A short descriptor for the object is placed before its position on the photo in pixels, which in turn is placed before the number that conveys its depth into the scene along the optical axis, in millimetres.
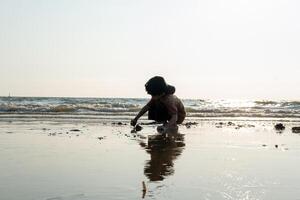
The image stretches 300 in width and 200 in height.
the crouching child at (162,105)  11031
